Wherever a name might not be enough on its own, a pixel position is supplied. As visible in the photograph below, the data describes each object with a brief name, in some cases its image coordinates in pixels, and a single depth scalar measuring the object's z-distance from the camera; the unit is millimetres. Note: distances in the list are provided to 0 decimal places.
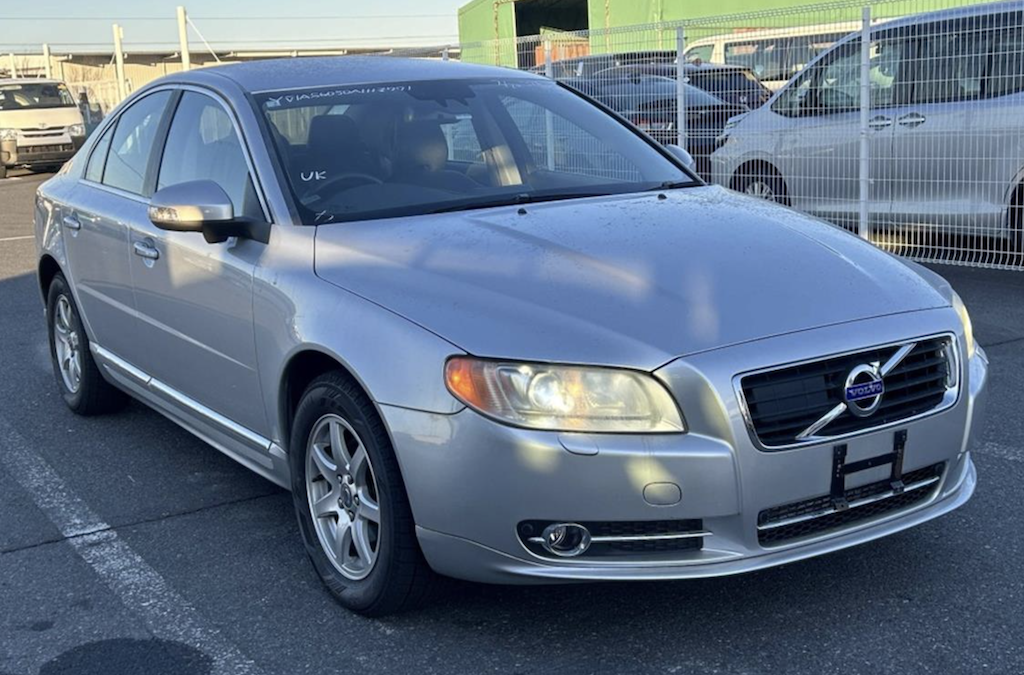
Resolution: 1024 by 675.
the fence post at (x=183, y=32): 22641
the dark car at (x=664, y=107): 10023
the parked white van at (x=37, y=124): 23562
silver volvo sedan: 2986
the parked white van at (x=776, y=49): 9047
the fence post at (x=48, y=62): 36803
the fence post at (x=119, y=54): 26766
